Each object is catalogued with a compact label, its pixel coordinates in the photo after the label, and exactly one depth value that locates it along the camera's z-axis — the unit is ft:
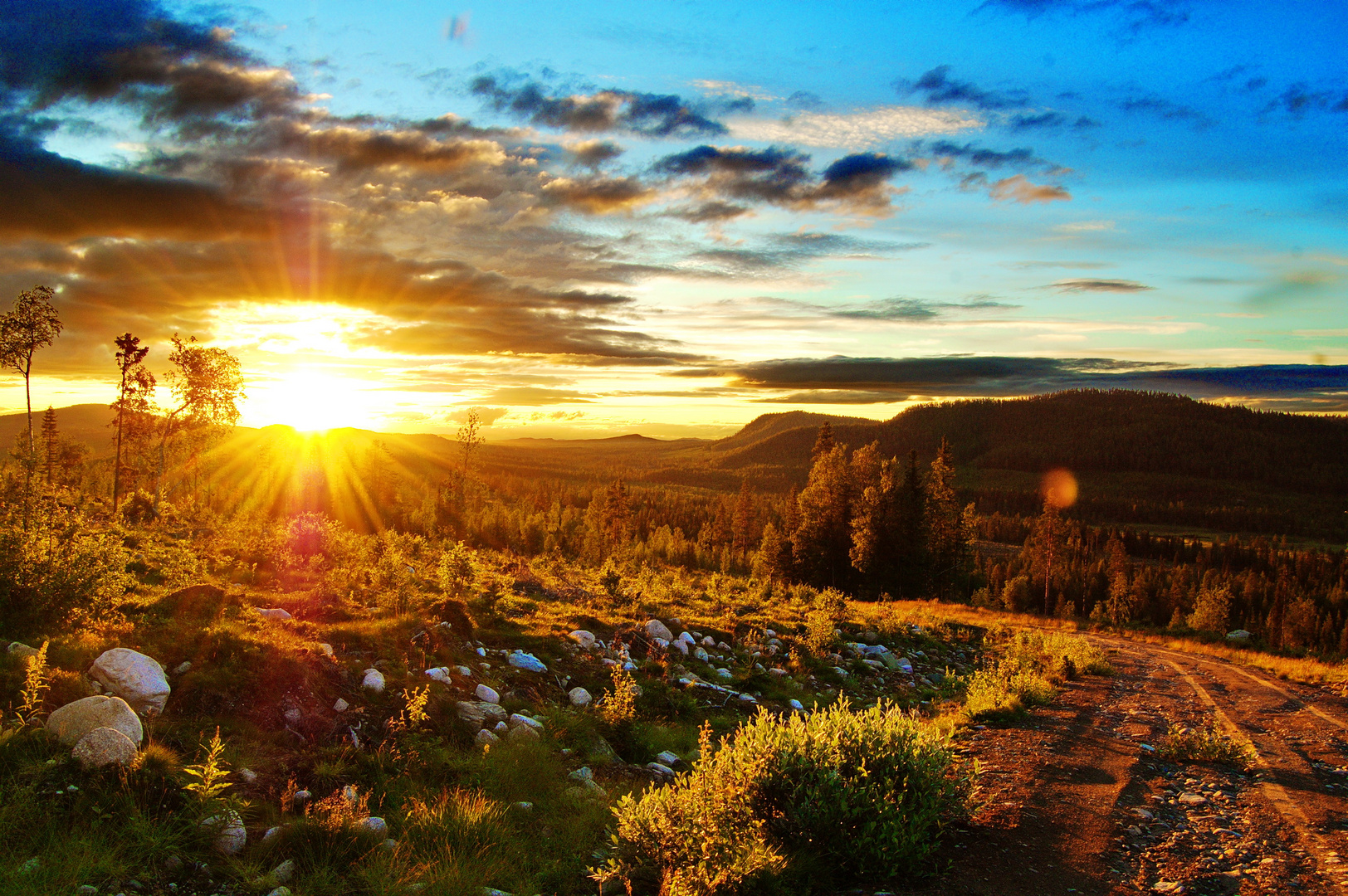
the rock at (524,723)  29.35
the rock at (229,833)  18.47
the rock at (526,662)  37.83
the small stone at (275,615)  33.91
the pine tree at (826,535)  164.86
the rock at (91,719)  20.17
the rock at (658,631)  49.78
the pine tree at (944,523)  175.83
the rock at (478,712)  28.66
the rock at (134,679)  23.25
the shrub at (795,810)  18.40
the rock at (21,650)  23.72
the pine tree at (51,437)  124.77
